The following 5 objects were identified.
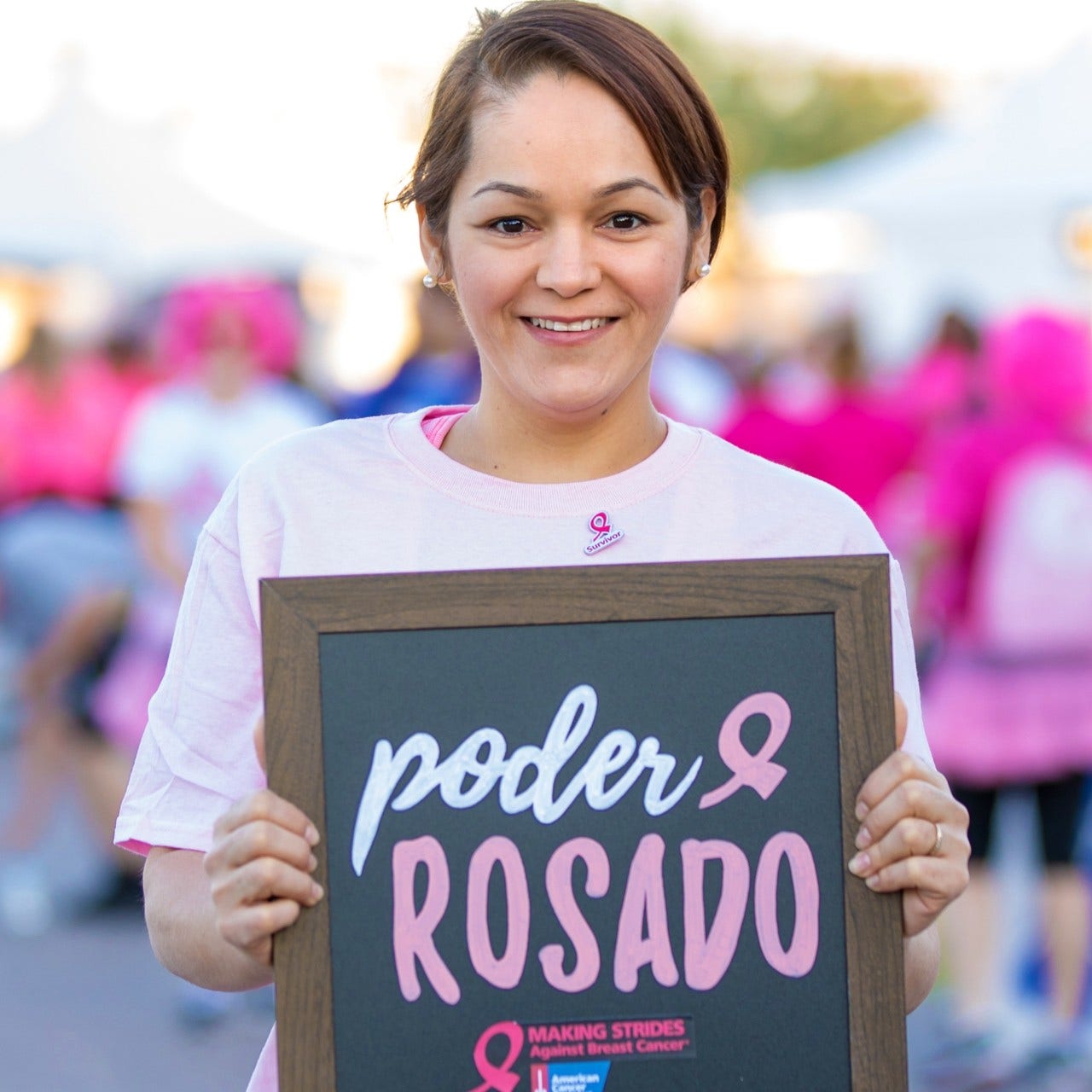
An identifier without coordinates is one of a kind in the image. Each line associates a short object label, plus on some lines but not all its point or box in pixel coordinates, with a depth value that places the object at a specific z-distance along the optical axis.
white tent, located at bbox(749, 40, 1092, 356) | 9.96
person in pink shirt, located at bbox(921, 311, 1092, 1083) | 4.62
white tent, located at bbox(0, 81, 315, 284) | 10.55
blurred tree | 40.62
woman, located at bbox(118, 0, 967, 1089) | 1.71
